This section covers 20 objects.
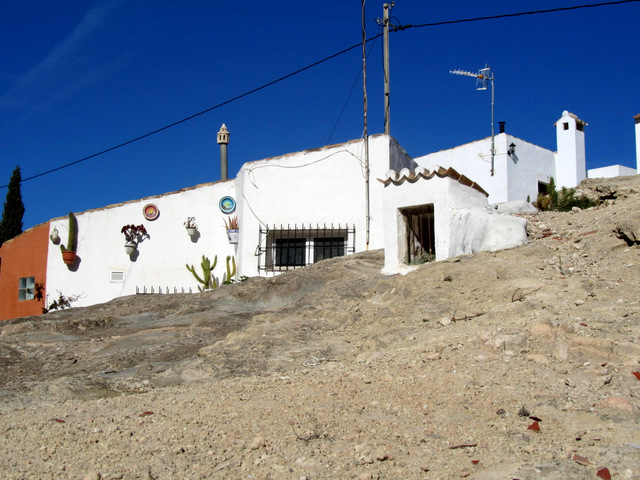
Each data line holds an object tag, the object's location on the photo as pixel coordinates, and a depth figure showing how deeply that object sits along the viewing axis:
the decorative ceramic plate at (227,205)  12.66
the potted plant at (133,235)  12.80
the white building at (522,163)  16.22
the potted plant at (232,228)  12.30
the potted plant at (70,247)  13.03
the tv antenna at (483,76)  17.40
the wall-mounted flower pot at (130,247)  12.74
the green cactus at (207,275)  12.23
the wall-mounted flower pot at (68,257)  13.02
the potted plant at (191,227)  12.59
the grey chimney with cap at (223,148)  16.36
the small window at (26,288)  13.66
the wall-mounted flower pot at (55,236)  13.17
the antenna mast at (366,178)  11.53
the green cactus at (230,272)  12.16
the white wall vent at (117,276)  12.95
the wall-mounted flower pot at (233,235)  12.30
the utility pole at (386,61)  13.48
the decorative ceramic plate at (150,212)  12.90
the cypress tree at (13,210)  24.30
